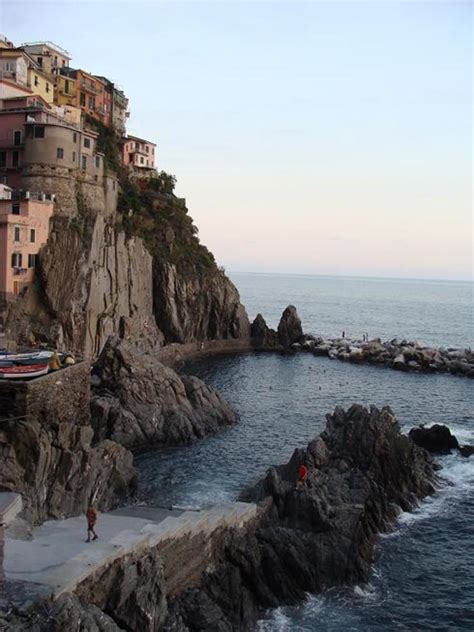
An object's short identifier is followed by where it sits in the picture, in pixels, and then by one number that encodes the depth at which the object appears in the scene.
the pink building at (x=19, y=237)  57.30
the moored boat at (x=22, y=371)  36.03
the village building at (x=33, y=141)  65.31
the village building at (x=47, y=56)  87.44
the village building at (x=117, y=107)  95.81
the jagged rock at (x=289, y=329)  97.88
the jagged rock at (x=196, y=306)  84.19
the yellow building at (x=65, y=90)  86.45
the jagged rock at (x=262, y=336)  96.12
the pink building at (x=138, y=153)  98.25
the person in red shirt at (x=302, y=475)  33.76
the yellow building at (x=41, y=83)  78.31
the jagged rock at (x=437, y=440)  49.06
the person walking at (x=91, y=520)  24.56
